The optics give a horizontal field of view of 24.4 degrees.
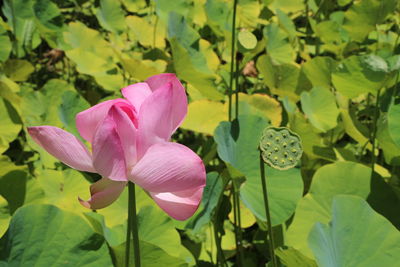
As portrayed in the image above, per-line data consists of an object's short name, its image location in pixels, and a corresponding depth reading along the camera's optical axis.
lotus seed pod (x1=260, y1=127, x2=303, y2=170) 1.09
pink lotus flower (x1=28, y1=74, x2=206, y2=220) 0.99
